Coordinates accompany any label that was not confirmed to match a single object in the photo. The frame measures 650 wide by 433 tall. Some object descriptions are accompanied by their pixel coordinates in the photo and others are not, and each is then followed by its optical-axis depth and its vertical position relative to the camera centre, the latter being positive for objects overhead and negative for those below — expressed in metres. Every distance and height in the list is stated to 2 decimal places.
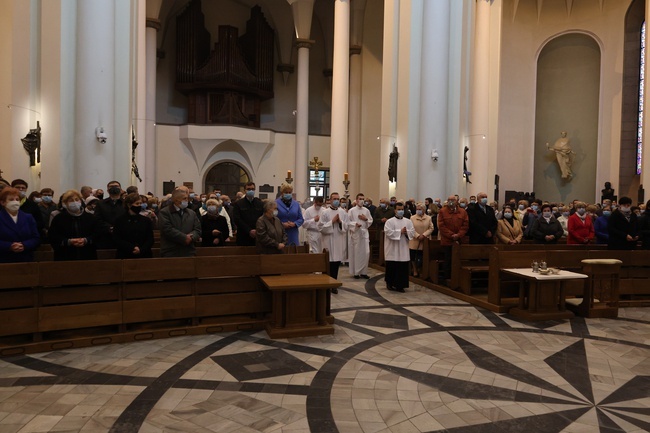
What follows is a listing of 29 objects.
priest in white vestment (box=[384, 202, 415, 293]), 9.25 -0.90
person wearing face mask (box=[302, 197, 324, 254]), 10.66 -0.51
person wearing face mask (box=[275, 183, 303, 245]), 8.34 -0.17
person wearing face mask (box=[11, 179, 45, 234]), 6.69 -0.15
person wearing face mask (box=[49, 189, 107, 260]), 5.80 -0.41
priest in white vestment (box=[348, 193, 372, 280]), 10.75 -0.99
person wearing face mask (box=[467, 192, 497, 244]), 9.43 -0.35
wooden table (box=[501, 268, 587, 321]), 7.09 -1.40
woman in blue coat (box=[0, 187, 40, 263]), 5.36 -0.39
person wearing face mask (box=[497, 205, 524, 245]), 9.79 -0.52
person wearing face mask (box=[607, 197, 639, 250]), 8.64 -0.43
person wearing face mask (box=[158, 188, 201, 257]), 6.25 -0.38
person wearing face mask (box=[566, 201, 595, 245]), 9.83 -0.49
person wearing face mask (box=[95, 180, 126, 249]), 6.92 -0.16
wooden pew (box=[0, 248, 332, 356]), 5.25 -1.24
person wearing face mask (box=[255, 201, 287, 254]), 6.84 -0.47
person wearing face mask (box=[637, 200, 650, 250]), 9.00 -0.43
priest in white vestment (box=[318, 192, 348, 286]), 10.49 -0.61
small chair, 7.44 -1.36
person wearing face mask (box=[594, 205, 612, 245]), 9.91 -0.48
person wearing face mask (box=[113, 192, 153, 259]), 6.12 -0.43
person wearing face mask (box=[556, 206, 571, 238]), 12.17 -0.29
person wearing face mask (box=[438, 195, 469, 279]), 9.34 -0.42
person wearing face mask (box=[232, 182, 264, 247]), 8.00 -0.25
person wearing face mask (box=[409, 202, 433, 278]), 10.22 -0.51
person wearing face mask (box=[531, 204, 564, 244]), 10.16 -0.49
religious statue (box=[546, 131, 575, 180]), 23.61 +2.56
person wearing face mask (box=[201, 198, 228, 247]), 8.02 -0.50
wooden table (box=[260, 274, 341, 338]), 5.96 -1.38
